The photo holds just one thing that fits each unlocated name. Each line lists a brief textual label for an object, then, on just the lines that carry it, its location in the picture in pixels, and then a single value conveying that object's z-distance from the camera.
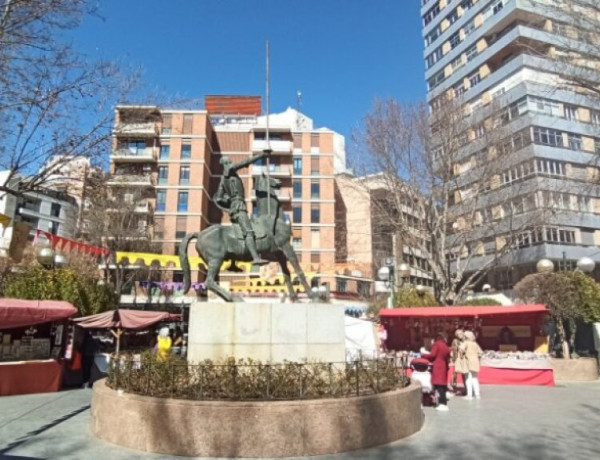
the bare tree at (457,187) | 21.44
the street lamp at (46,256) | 16.62
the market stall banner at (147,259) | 28.16
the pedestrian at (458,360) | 11.98
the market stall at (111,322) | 14.98
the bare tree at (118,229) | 32.31
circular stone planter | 6.17
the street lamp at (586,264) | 17.42
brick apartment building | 48.31
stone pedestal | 7.97
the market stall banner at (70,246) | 20.60
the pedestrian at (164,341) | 11.61
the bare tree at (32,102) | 8.98
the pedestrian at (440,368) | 9.93
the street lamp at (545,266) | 18.17
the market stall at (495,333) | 14.90
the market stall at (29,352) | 11.88
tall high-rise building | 22.42
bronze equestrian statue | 8.78
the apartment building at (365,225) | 23.72
